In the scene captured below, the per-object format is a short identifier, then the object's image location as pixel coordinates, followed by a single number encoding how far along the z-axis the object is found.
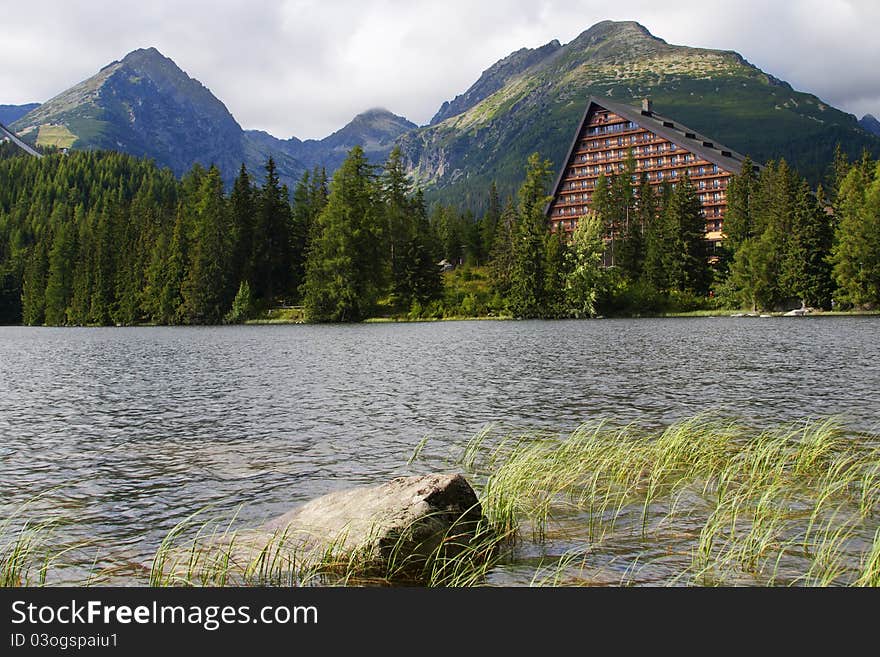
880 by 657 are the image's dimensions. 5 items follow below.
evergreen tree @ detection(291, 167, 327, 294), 113.75
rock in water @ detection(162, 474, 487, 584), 8.64
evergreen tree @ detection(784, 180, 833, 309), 86.38
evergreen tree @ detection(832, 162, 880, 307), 79.12
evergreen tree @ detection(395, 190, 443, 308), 103.38
